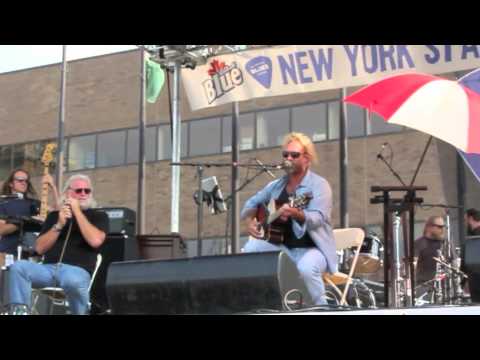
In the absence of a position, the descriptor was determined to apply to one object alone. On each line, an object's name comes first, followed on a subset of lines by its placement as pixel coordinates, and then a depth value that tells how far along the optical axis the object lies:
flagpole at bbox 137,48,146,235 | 19.17
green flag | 14.05
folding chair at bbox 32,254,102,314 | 5.88
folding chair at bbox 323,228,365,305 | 6.60
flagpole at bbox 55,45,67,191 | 20.42
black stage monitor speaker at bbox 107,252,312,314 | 3.81
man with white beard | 5.51
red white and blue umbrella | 5.18
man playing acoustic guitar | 5.06
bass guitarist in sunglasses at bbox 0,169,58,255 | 6.64
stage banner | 9.71
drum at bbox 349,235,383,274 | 7.95
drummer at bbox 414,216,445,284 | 8.11
